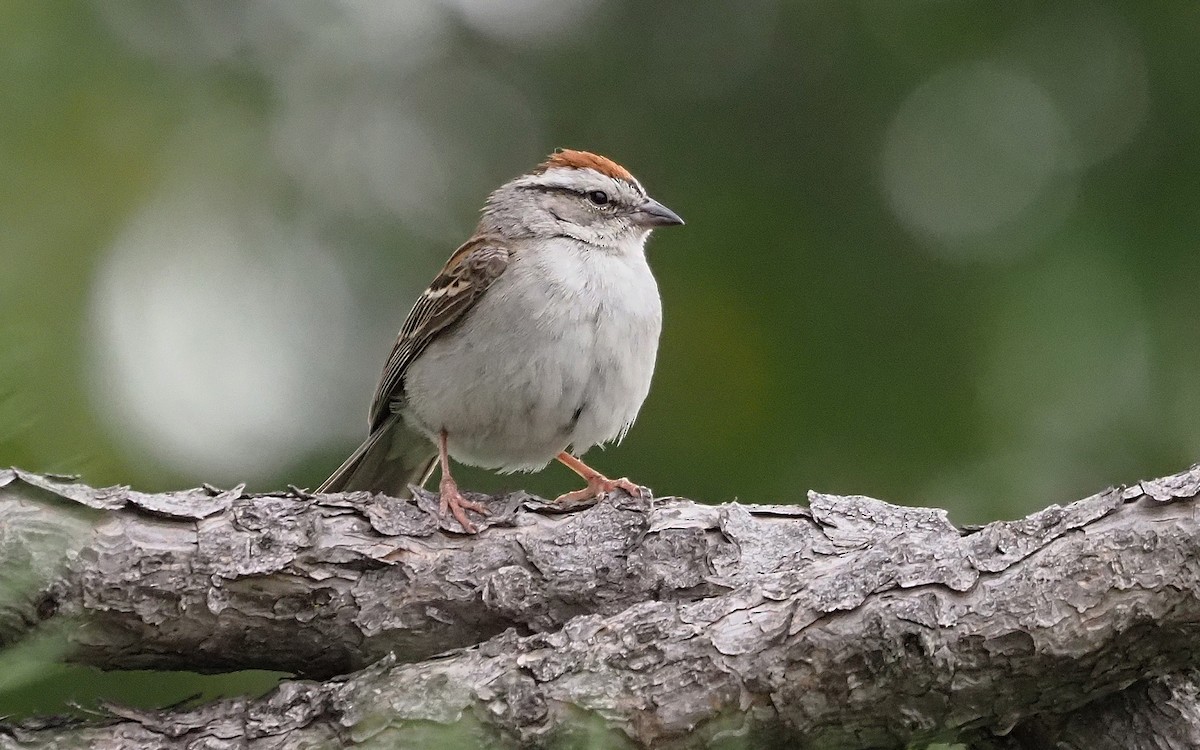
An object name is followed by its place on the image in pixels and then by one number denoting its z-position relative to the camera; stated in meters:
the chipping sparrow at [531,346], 8.46
